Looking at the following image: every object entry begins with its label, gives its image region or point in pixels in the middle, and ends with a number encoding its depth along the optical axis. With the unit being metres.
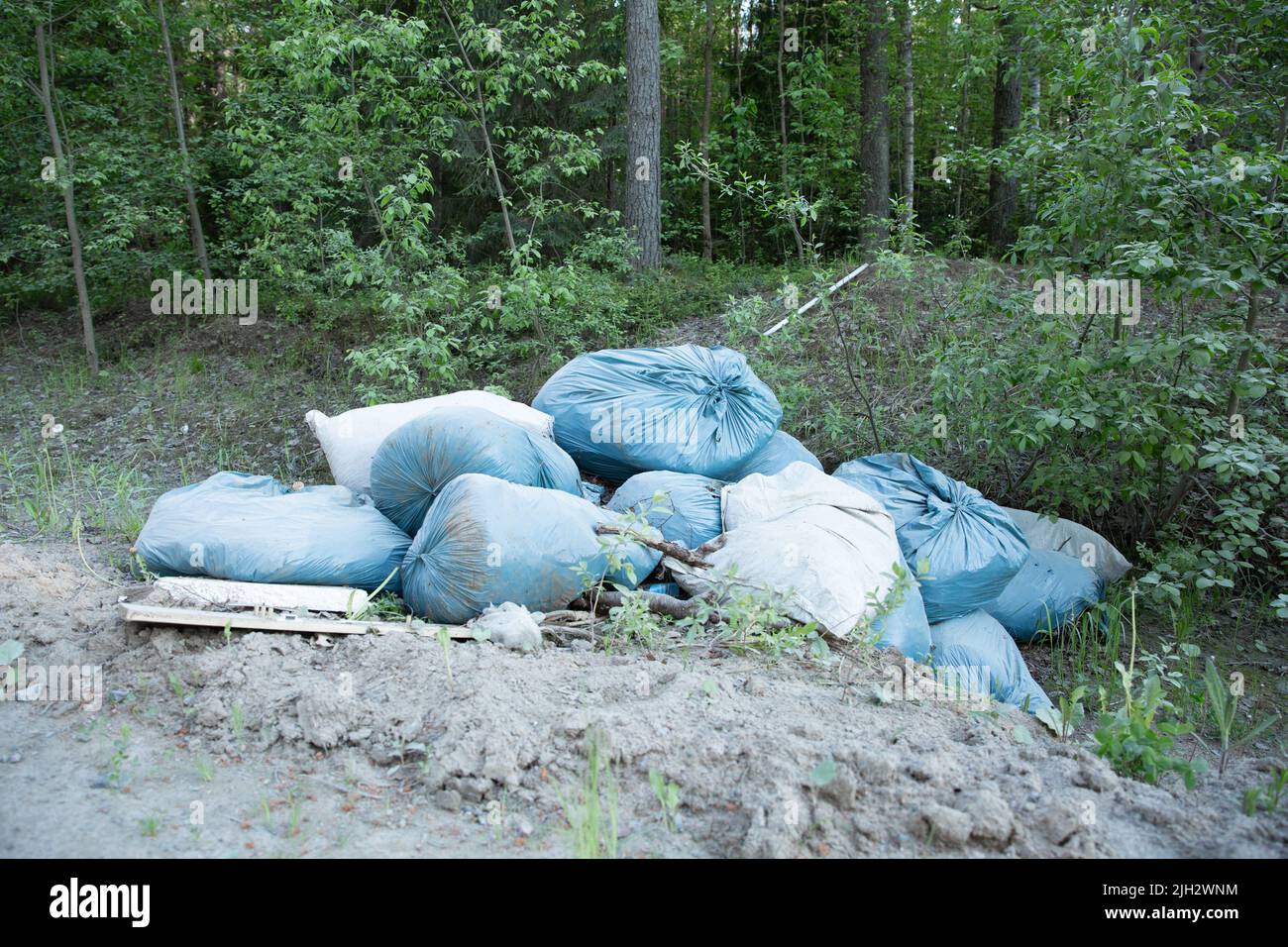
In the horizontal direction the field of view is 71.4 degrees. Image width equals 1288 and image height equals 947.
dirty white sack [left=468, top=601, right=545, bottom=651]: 2.51
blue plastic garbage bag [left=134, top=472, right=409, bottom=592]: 2.93
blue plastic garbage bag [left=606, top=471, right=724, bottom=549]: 3.24
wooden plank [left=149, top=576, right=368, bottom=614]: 2.67
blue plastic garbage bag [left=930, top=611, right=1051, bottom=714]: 3.03
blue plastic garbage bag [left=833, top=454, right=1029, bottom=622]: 3.26
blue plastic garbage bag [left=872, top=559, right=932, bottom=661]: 2.89
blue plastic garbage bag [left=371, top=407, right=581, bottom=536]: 3.13
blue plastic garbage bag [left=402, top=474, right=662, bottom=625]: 2.75
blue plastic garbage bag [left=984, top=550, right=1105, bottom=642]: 3.58
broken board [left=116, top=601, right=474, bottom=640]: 2.47
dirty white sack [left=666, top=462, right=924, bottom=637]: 2.82
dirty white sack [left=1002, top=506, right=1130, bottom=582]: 3.75
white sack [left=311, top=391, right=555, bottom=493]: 3.77
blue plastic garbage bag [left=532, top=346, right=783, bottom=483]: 3.71
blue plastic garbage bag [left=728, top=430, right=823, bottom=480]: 3.89
